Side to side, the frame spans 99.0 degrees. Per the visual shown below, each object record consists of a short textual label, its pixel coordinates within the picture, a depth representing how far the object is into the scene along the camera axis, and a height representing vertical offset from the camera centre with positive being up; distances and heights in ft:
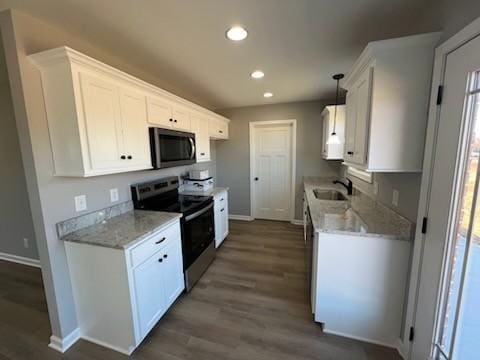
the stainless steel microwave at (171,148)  7.20 +0.22
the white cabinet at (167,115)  7.16 +1.49
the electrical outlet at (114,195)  6.79 -1.36
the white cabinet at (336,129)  10.16 +1.08
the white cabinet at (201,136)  10.01 +0.85
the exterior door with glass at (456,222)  3.41 -1.33
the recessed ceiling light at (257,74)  8.19 +3.17
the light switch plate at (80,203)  5.72 -1.35
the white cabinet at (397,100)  4.39 +1.09
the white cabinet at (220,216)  10.48 -3.42
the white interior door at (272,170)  14.49 -1.34
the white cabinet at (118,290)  5.05 -3.54
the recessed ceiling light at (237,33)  5.31 +3.16
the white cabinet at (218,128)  11.88 +1.50
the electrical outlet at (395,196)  5.68 -1.32
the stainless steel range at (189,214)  7.52 -2.40
